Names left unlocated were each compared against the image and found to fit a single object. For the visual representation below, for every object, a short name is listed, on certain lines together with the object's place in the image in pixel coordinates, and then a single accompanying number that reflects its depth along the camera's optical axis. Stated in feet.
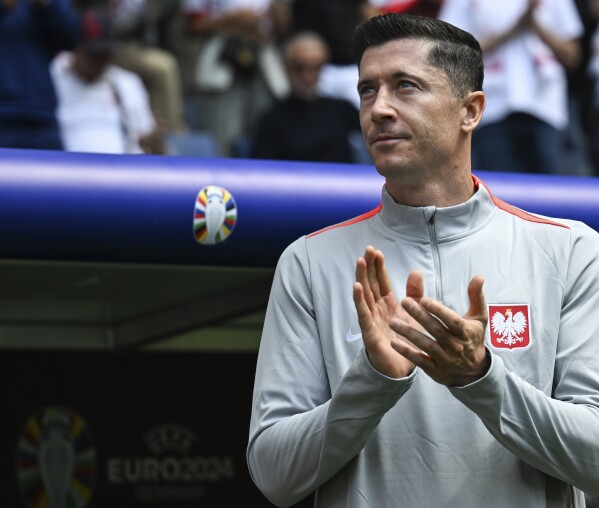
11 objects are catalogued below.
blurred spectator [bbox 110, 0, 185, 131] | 44.04
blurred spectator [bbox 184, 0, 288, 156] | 44.52
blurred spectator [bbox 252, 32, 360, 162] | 38.06
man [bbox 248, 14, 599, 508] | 13.09
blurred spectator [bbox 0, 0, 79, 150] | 29.22
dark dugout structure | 20.48
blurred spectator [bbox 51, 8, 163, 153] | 35.27
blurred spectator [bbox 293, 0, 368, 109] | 46.60
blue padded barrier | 20.03
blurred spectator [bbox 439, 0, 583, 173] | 34.35
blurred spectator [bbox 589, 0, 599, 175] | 41.24
